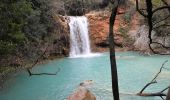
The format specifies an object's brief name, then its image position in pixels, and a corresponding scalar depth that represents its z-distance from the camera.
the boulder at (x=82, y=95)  4.37
